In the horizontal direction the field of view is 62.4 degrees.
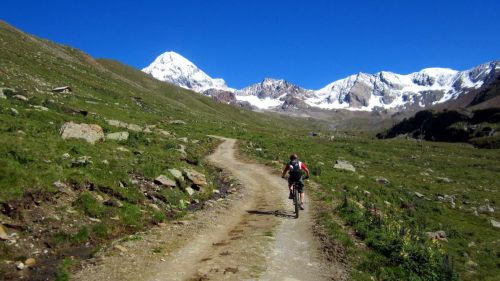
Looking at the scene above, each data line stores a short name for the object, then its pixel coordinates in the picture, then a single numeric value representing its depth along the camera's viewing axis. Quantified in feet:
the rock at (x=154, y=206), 61.31
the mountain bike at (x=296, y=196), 64.56
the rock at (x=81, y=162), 62.86
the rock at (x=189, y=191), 74.92
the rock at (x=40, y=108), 106.28
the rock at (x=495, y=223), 92.73
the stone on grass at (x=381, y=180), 123.85
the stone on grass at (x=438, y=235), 76.30
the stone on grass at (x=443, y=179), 147.33
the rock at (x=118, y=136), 95.39
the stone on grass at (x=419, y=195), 111.11
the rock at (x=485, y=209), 105.77
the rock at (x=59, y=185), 53.79
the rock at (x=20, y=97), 114.35
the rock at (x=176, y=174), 76.72
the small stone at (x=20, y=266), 38.60
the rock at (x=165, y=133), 143.29
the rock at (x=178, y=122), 205.46
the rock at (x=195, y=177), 81.08
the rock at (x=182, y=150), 109.36
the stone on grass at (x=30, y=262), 39.71
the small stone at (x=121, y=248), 44.34
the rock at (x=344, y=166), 135.21
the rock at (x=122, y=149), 83.06
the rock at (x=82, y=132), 80.41
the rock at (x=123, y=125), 127.40
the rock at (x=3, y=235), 41.57
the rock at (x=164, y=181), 71.13
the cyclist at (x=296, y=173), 67.77
